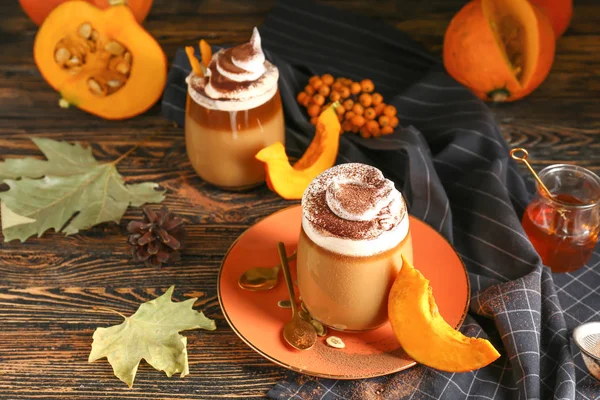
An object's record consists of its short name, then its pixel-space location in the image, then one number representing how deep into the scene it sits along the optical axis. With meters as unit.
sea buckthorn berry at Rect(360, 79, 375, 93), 1.40
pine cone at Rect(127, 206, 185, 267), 1.18
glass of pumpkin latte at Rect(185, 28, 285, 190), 1.19
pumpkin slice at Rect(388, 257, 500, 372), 0.91
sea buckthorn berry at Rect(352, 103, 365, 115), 1.38
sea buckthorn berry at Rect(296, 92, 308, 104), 1.44
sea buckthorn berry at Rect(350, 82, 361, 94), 1.40
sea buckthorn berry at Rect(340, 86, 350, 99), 1.39
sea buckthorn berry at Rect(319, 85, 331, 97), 1.42
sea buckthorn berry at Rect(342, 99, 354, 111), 1.38
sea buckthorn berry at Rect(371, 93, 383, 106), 1.39
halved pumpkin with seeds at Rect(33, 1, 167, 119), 1.41
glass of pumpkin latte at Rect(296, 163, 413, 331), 0.94
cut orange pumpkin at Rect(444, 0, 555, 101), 1.42
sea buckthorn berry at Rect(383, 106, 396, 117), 1.38
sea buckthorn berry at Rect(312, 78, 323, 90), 1.42
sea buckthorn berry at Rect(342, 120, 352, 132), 1.39
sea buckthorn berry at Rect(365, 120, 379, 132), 1.38
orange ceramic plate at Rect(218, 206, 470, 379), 0.97
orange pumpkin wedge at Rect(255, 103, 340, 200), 1.24
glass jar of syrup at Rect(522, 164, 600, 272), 1.13
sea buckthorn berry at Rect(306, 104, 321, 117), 1.42
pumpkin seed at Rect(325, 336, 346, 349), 1.00
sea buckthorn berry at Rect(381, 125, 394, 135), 1.38
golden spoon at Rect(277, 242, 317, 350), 0.99
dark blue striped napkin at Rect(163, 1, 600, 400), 1.00
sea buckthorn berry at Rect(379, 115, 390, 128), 1.38
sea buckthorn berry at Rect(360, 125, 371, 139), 1.39
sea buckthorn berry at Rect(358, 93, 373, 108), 1.38
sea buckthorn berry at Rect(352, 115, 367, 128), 1.38
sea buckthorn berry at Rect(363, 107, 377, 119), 1.38
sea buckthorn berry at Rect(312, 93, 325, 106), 1.41
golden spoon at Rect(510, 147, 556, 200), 1.14
